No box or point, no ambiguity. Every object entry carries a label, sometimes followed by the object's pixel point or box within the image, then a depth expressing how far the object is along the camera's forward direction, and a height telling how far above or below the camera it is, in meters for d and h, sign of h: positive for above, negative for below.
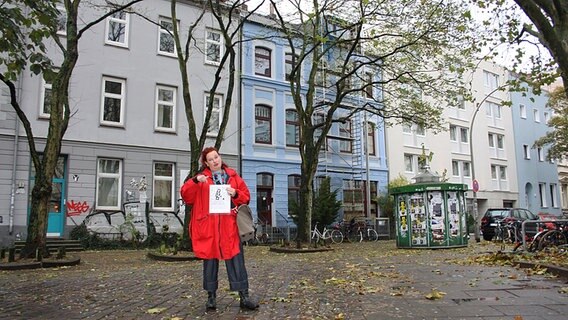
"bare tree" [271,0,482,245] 16.75 +6.08
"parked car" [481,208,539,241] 24.97 +0.13
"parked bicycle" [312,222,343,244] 23.14 -0.66
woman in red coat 5.41 -0.07
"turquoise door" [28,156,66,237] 20.08 +0.80
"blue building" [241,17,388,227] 26.30 +4.21
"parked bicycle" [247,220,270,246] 23.39 -0.69
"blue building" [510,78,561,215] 46.91 +5.60
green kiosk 17.59 +0.18
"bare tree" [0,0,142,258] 12.23 +1.97
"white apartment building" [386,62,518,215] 35.12 +5.71
